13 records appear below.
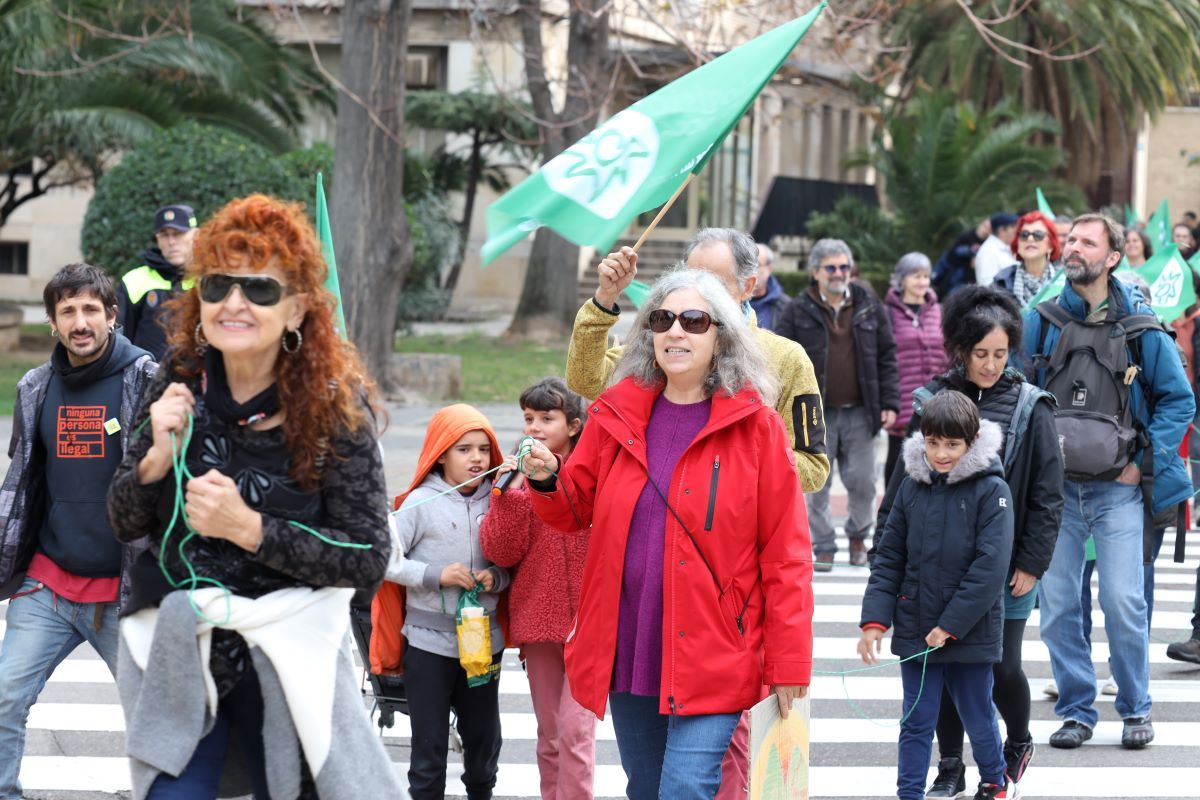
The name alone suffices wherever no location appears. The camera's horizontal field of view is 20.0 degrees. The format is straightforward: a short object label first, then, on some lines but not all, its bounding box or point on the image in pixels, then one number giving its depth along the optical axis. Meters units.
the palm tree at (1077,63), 55.90
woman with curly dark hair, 12.14
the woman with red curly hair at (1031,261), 20.24
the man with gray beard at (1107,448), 13.67
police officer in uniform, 17.85
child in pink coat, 10.59
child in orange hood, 10.60
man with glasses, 21.52
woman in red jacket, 8.80
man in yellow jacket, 10.27
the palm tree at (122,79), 38.72
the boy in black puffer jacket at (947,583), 11.57
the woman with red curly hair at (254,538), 7.25
